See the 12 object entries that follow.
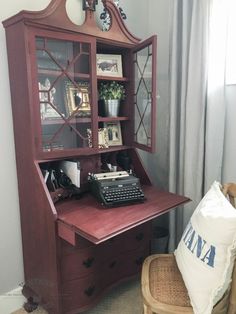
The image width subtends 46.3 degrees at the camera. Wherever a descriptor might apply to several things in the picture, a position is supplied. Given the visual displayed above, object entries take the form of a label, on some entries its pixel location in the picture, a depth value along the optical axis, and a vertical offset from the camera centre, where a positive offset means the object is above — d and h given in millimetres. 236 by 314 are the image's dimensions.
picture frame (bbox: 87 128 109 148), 1831 -184
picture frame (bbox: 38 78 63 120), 1466 +53
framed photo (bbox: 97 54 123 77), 1802 +297
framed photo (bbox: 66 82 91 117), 1593 +67
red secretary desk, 1396 -223
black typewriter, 1597 -463
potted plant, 1836 +92
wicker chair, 1174 -846
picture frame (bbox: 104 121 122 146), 1941 -161
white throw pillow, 1120 -621
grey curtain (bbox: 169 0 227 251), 1776 +76
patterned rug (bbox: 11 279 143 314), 1758 -1258
